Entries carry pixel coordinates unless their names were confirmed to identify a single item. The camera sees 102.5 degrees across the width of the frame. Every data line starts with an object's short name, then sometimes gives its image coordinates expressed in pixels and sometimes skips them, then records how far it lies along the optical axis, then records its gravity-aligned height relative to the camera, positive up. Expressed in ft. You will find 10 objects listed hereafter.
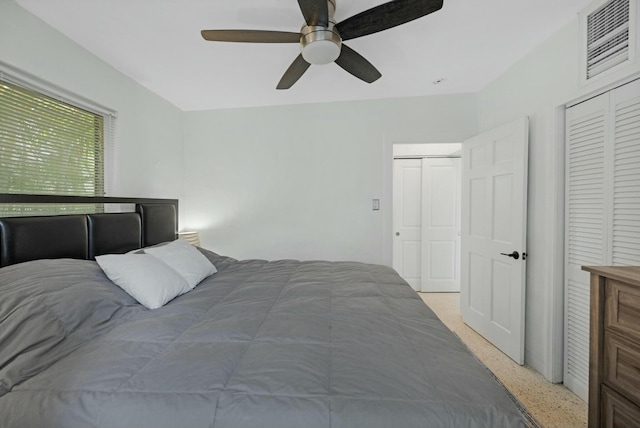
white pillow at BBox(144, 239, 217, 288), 5.34 -1.10
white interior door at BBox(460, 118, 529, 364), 6.74 -0.68
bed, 2.28 -1.63
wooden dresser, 3.25 -1.82
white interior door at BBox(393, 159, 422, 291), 12.55 -0.32
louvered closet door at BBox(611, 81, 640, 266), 4.56 +0.65
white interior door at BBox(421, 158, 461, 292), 12.27 -0.65
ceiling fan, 4.02 +3.22
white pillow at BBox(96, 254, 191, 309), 4.30 -1.18
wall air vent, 4.57 +3.32
